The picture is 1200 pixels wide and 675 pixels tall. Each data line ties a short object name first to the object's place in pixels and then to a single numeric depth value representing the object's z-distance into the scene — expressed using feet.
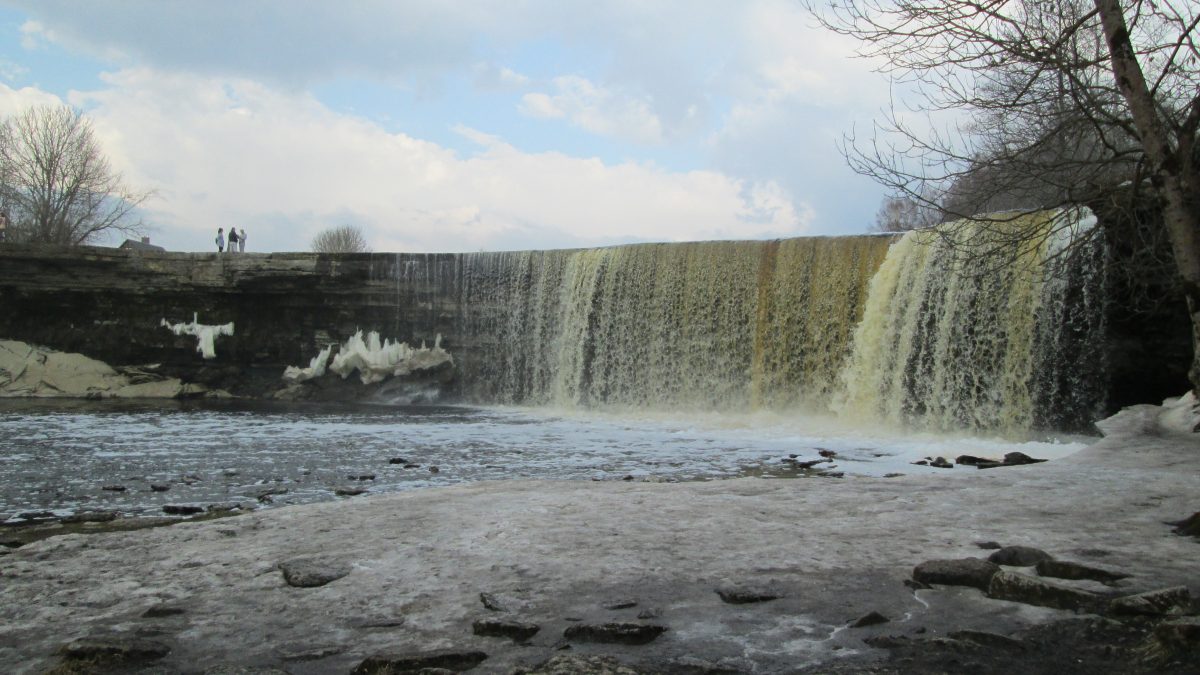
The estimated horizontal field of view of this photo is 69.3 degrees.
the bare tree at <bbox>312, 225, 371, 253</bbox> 237.04
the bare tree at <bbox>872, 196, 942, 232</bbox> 157.69
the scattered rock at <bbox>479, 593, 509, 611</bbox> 13.10
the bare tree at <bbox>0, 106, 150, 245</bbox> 125.49
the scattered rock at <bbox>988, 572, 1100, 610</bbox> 12.66
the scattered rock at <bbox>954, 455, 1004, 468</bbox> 35.60
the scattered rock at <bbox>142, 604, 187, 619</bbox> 13.08
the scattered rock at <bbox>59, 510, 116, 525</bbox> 25.04
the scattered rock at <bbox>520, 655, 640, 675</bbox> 10.36
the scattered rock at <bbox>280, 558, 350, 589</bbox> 14.75
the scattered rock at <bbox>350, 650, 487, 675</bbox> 10.79
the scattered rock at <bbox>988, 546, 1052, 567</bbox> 14.84
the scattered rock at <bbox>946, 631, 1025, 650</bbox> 11.21
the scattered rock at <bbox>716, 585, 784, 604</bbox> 13.43
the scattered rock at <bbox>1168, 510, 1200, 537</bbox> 16.80
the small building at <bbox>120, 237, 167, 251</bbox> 143.23
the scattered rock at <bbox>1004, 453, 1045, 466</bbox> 34.50
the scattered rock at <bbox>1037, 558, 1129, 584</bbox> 13.78
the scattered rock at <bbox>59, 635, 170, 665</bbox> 11.18
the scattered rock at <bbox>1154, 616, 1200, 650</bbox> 10.48
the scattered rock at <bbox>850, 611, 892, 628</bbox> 12.09
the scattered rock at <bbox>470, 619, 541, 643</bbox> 11.96
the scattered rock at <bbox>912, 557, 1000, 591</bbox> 13.89
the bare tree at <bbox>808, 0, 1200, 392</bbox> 19.85
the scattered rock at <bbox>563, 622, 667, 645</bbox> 11.75
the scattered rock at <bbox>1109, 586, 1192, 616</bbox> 11.93
